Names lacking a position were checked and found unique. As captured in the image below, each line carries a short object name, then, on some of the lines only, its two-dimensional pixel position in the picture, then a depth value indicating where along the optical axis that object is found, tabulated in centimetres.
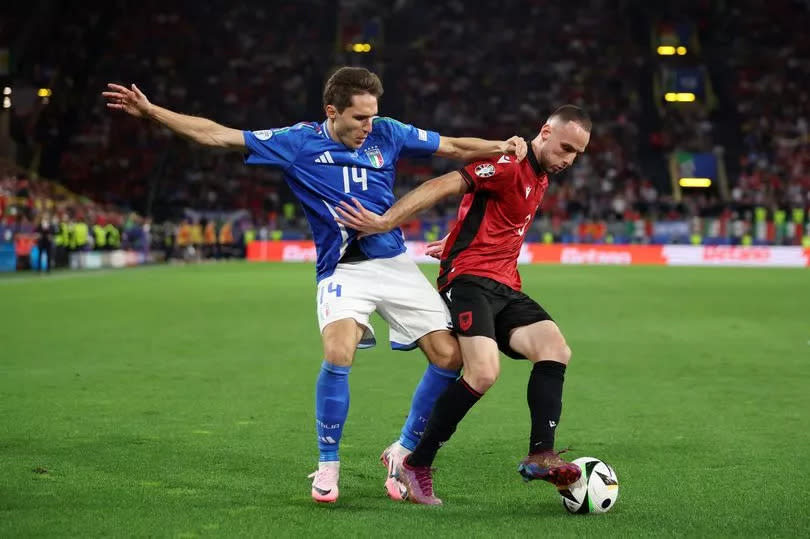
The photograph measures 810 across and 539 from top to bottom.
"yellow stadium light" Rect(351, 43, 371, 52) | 9637
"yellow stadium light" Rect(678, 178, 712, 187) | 8612
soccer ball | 1047
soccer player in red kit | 1122
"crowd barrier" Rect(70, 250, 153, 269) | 6625
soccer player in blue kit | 1140
